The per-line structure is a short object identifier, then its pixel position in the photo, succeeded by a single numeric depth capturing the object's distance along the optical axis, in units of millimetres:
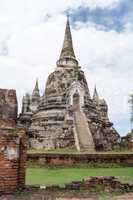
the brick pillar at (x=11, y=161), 6625
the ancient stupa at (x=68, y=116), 25870
